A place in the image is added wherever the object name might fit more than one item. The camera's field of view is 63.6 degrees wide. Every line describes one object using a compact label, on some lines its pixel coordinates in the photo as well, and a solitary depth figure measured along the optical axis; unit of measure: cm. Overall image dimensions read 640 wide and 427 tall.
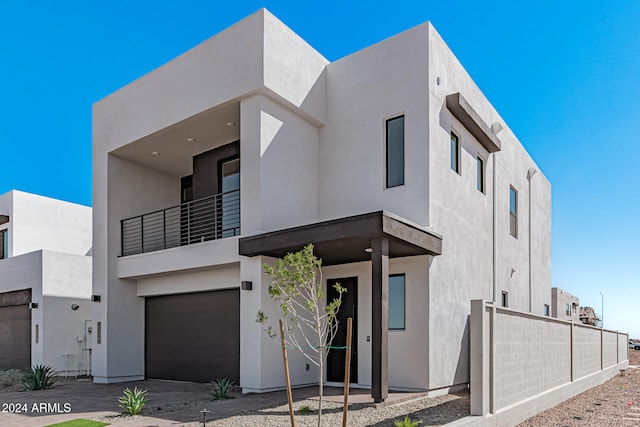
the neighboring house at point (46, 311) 1702
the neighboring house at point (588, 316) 4115
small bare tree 691
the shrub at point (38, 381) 1319
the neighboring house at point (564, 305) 2628
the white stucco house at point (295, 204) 1085
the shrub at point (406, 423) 685
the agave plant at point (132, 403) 898
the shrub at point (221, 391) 1045
